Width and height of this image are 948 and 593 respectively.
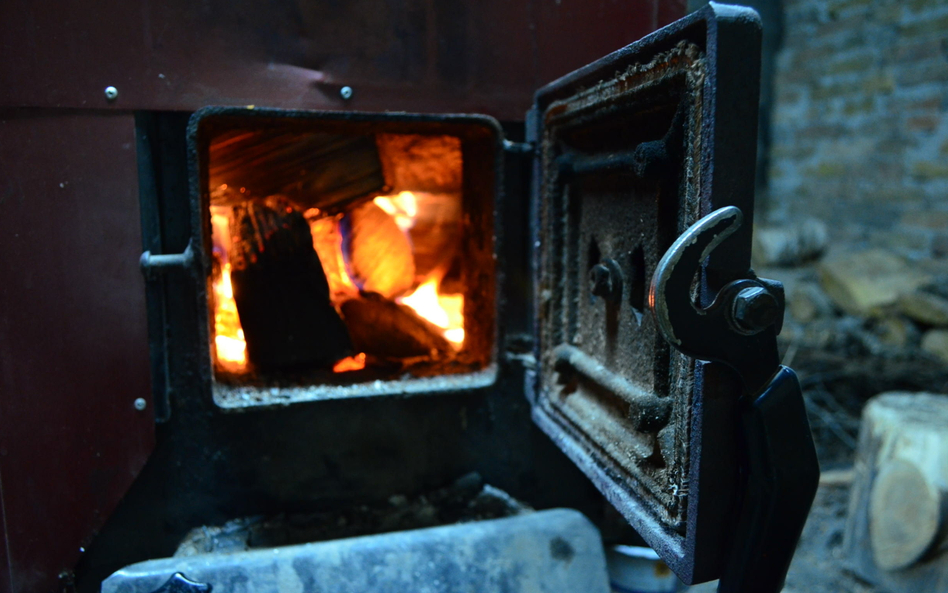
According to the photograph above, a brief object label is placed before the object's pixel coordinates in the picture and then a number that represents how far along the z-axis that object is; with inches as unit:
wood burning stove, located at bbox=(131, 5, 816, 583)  30.1
